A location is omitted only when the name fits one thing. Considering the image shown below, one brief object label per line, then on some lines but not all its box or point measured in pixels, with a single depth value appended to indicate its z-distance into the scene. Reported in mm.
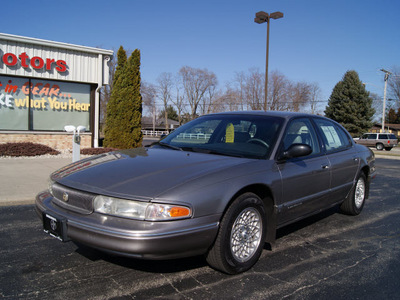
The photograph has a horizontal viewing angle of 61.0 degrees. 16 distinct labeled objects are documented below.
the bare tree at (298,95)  46281
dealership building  13922
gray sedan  2613
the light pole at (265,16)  17622
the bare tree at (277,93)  45312
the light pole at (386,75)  35753
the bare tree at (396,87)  63312
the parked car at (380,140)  33312
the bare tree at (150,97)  63931
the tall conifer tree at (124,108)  15328
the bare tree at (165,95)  68438
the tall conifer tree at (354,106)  42491
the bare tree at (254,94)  46562
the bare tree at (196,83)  63556
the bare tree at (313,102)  52844
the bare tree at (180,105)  68100
